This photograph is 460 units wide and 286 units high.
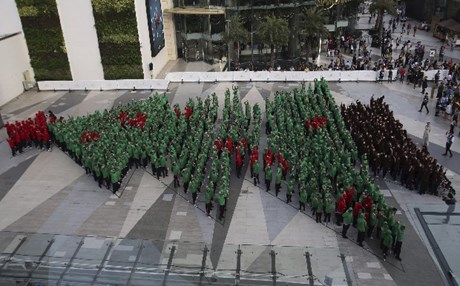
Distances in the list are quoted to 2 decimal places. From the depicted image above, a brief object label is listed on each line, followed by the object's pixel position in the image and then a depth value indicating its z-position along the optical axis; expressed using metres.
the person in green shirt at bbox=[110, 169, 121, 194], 16.24
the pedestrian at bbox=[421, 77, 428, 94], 26.14
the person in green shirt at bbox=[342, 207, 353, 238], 13.31
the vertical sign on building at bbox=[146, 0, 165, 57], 30.29
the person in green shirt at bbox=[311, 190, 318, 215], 14.25
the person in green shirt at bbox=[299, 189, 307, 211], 14.69
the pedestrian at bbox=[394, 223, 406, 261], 12.46
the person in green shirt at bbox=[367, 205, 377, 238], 13.14
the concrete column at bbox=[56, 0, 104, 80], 28.09
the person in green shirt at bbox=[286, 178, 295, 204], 15.16
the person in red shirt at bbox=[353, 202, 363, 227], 13.45
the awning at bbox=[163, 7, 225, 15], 32.25
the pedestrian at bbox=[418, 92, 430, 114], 23.21
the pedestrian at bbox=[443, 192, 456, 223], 15.02
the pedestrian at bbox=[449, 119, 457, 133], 19.29
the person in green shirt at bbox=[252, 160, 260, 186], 16.61
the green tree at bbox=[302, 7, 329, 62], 30.40
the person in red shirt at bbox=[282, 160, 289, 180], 16.52
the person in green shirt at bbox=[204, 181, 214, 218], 14.78
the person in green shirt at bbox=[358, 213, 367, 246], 12.95
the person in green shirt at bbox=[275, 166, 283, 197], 15.83
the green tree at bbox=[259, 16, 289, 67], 29.72
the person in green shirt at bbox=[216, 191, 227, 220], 14.54
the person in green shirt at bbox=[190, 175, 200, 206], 15.48
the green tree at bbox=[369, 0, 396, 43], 33.44
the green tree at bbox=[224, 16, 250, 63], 30.61
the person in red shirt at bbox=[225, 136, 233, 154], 17.89
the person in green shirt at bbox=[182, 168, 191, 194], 16.05
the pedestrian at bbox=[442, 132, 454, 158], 18.36
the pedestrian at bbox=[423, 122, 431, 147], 18.98
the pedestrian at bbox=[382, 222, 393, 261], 12.51
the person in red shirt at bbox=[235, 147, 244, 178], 17.14
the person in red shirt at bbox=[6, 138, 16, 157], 19.75
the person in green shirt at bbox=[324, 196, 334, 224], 14.02
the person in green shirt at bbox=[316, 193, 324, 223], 14.18
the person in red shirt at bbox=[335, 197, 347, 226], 13.88
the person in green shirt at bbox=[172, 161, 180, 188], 16.59
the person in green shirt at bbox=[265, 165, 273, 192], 16.19
